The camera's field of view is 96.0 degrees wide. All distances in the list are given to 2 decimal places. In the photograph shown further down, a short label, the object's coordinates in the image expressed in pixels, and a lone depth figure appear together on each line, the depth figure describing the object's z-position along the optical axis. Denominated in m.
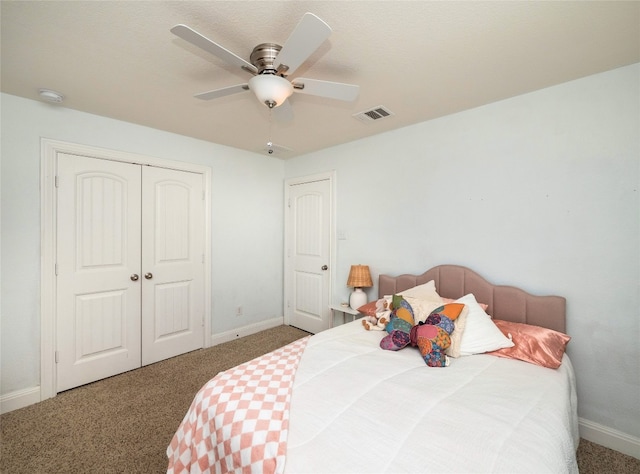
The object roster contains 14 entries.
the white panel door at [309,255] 3.67
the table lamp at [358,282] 3.04
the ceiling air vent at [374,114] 2.46
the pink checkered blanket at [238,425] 1.06
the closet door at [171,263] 2.95
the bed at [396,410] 0.99
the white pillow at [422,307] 2.09
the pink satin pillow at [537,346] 1.71
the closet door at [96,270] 2.47
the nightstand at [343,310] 3.12
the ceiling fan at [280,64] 1.17
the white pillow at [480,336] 1.82
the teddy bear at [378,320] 2.25
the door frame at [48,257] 2.35
